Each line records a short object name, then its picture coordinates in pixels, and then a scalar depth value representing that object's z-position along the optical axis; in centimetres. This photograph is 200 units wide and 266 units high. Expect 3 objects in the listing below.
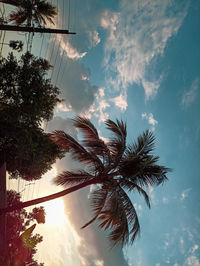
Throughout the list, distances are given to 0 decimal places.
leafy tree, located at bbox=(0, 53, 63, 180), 995
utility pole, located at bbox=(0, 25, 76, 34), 753
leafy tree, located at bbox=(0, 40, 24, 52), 970
